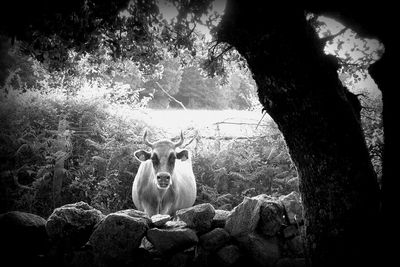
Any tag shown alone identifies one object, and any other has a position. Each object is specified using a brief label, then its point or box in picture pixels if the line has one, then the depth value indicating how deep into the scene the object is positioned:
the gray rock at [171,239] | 3.43
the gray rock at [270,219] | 3.60
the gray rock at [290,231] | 3.68
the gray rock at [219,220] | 3.88
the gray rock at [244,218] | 3.60
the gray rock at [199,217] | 3.71
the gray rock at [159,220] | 3.70
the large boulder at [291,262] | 3.48
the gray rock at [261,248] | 3.48
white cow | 6.06
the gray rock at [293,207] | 3.74
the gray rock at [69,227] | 3.53
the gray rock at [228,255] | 3.48
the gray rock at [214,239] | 3.58
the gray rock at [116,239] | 3.36
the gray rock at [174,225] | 3.71
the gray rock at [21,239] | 3.43
